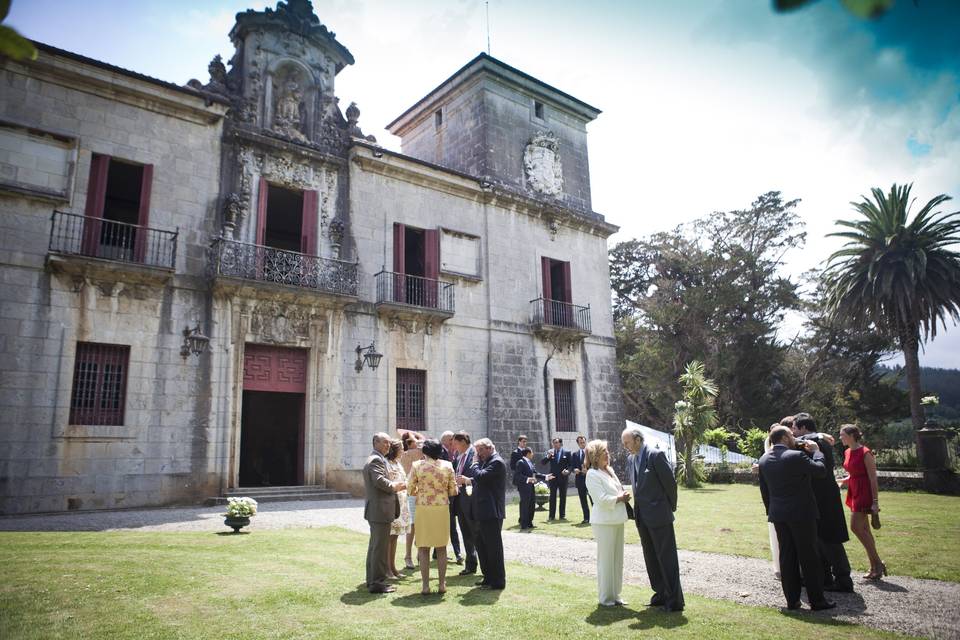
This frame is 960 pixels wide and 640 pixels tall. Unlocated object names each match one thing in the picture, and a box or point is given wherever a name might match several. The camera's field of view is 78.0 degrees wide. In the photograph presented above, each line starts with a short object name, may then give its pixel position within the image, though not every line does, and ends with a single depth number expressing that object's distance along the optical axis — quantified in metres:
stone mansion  12.19
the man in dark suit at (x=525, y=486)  10.74
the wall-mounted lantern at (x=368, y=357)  15.79
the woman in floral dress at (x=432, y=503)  6.04
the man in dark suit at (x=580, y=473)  11.53
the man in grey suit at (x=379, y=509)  6.07
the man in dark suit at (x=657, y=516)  5.28
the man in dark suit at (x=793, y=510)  5.30
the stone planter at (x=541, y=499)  12.77
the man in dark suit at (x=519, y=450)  11.55
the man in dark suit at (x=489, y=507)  6.19
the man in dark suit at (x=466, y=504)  6.86
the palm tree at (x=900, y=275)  21.45
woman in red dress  6.26
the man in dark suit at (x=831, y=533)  5.93
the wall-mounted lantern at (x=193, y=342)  13.34
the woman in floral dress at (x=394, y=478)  6.74
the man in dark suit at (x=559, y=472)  12.25
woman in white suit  5.49
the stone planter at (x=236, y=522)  9.16
